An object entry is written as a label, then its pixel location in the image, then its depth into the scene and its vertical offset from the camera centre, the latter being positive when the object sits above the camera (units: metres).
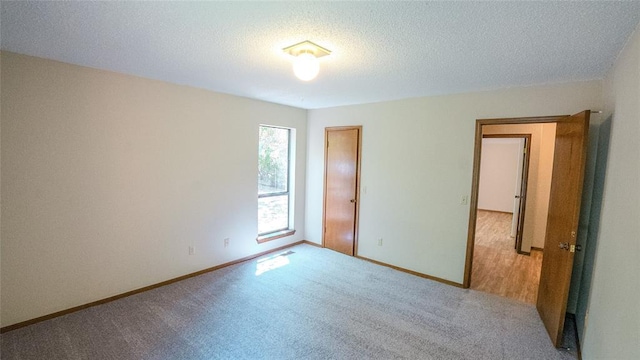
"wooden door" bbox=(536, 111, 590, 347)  2.20 -0.44
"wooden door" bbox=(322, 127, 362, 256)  4.38 -0.42
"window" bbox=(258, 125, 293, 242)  4.41 -0.37
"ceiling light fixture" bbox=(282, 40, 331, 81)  2.00 +0.78
